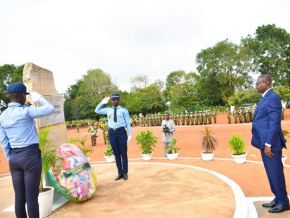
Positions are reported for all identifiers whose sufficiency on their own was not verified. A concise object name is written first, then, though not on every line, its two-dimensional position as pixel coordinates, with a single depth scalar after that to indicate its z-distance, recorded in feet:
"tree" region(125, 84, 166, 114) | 121.19
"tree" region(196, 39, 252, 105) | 117.19
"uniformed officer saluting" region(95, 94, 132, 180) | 18.26
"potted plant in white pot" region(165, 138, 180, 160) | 27.02
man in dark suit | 11.38
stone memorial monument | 15.88
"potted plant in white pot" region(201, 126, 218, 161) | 25.32
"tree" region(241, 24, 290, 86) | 116.57
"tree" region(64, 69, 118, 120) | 132.46
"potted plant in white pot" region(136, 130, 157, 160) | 27.91
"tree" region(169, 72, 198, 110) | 115.75
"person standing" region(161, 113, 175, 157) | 27.94
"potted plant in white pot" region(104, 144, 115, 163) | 28.14
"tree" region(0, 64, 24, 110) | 131.75
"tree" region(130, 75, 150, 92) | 162.81
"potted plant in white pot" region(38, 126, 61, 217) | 12.57
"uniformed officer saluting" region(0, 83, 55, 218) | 10.01
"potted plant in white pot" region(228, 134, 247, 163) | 22.95
